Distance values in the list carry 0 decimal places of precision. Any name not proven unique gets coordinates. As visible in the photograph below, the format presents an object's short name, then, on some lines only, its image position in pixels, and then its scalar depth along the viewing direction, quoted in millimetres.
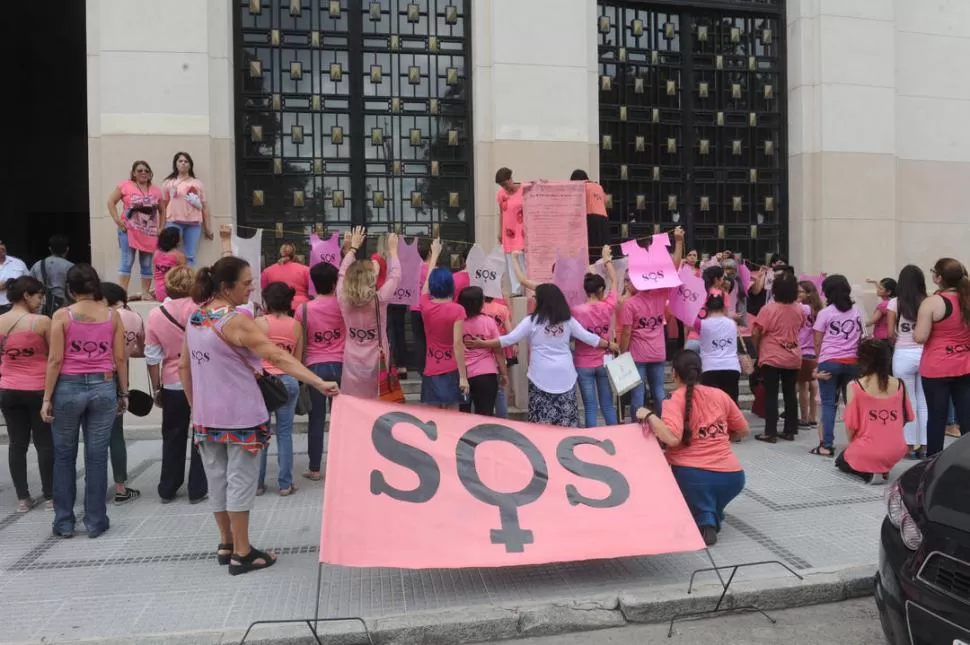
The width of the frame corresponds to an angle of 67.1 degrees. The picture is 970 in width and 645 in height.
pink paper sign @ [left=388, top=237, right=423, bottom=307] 8109
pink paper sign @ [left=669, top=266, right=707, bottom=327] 8320
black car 2887
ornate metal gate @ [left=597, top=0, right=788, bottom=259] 12453
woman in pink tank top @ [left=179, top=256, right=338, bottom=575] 4504
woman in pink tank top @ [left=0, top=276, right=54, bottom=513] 5758
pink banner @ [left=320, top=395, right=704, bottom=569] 4117
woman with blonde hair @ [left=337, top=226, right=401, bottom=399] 6348
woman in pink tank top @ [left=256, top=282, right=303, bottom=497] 6297
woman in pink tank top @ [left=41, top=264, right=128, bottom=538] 5375
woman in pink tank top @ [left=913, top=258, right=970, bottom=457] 6293
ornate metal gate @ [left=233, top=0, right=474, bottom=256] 11164
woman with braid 5043
